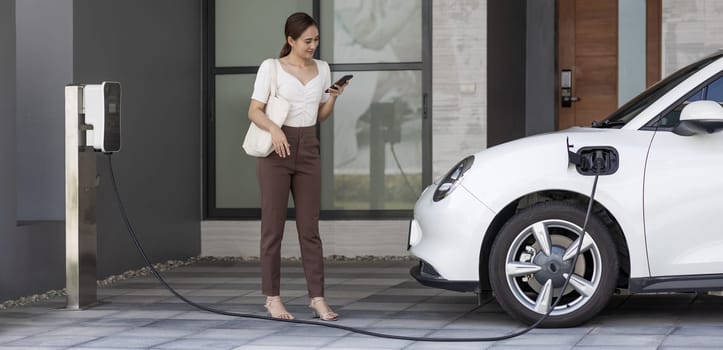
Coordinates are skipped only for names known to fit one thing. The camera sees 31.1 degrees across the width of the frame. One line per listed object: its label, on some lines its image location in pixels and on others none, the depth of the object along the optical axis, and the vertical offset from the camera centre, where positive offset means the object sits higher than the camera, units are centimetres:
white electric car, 650 -25
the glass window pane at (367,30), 1110 +117
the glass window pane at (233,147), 1140 +17
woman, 707 +0
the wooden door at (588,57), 1175 +98
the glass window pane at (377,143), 1110 +19
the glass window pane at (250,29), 1134 +120
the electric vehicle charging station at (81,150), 790 +10
